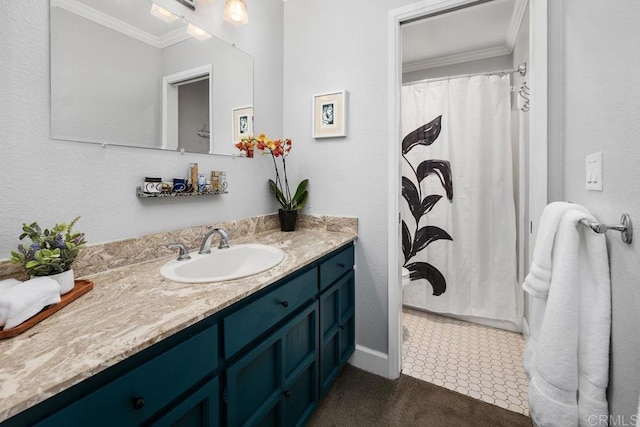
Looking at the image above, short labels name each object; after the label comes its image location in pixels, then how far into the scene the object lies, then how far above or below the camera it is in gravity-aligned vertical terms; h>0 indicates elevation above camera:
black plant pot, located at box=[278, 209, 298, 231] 1.88 -0.06
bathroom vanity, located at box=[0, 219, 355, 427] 0.53 -0.34
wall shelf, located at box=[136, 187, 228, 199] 1.21 +0.07
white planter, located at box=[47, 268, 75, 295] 0.83 -0.20
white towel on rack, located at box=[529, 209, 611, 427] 0.78 -0.35
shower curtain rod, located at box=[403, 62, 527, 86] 1.95 +1.08
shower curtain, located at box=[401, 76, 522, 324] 2.30 +0.09
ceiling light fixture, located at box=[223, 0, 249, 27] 1.54 +1.06
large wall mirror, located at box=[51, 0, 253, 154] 1.02 +0.56
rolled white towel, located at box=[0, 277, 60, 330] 0.65 -0.21
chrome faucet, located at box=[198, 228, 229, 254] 1.35 -0.14
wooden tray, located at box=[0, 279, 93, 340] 0.64 -0.25
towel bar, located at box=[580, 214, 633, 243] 0.69 -0.04
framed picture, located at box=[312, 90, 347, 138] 1.79 +0.60
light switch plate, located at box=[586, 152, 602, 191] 0.85 +0.12
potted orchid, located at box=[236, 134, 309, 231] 1.77 +0.14
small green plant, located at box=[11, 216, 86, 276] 0.81 -0.12
